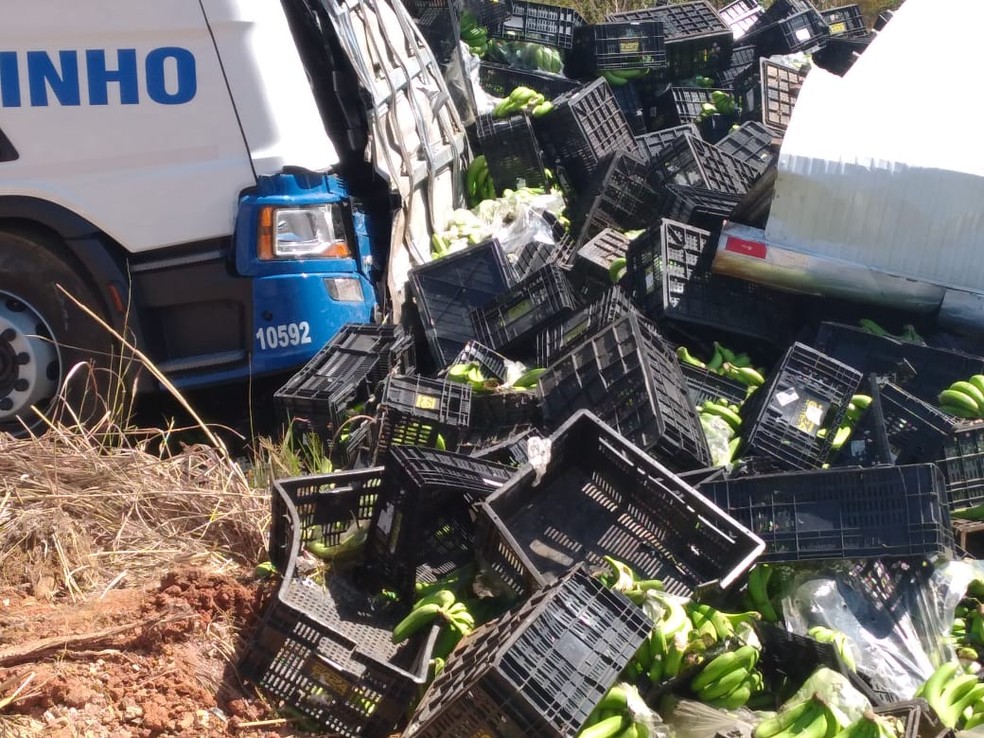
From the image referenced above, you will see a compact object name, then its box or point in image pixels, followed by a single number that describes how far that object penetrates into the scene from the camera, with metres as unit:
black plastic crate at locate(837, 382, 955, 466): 4.72
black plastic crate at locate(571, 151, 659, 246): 6.82
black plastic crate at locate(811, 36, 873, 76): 8.76
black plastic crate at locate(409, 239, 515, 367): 6.12
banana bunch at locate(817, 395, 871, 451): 5.05
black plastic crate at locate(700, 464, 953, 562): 4.09
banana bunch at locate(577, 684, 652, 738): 3.39
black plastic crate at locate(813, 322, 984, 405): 5.30
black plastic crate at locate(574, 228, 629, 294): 6.22
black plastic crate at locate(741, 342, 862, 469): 4.98
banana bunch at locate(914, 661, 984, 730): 3.63
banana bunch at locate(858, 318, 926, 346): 5.69
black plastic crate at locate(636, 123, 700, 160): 7.67
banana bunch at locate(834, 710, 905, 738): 3.27
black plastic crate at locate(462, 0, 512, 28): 8.79
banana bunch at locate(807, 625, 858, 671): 3.80
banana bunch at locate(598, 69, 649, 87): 8.60
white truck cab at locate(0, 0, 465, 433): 4.94
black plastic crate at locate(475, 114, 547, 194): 7.41
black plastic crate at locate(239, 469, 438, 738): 3.52
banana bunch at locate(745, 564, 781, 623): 4.16
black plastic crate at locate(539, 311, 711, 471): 4.71
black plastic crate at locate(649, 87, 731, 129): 8.54
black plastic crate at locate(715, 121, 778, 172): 7.44
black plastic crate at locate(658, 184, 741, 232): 6.33
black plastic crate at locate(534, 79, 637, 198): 7.53
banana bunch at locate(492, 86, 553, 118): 7.57
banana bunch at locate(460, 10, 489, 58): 8.71
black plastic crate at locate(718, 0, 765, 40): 9.59
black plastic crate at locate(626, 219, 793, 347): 5.81
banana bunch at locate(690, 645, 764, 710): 3.69
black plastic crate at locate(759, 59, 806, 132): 7.92
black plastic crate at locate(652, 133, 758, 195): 7.00
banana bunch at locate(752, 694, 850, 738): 3.39
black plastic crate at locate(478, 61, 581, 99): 8.20
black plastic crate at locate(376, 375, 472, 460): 4.86
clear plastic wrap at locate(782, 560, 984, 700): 4.04
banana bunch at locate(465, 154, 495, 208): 7.46
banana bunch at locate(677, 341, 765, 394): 5.54
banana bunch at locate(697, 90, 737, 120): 8.48
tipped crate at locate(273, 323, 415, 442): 5.16
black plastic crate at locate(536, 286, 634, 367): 5.43
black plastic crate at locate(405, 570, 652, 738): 3.14
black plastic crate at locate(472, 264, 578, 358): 5.73
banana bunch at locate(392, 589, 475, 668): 3.78
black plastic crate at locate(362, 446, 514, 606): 3.90
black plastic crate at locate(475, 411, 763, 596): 4.06
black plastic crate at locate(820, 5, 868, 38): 9.62
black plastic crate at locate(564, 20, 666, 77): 8.61
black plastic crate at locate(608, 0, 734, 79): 8.79
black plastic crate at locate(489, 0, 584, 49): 8.80
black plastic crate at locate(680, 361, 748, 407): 5.41
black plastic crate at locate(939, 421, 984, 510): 4.70
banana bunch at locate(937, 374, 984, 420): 5.06
